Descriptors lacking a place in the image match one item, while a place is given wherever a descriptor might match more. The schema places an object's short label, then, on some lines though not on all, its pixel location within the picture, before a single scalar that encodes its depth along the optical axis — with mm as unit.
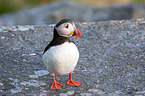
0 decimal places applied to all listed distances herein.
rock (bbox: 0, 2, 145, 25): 16391
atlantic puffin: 5414
